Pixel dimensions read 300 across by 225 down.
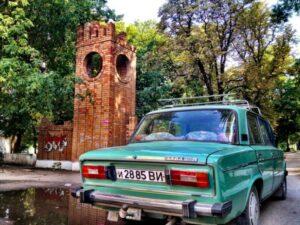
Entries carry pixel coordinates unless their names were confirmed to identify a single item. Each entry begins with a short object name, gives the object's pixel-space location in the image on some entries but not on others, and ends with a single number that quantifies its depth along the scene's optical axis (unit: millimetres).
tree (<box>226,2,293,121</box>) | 22031
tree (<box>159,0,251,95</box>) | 21203
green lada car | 3436
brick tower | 12781
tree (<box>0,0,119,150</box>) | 10906
